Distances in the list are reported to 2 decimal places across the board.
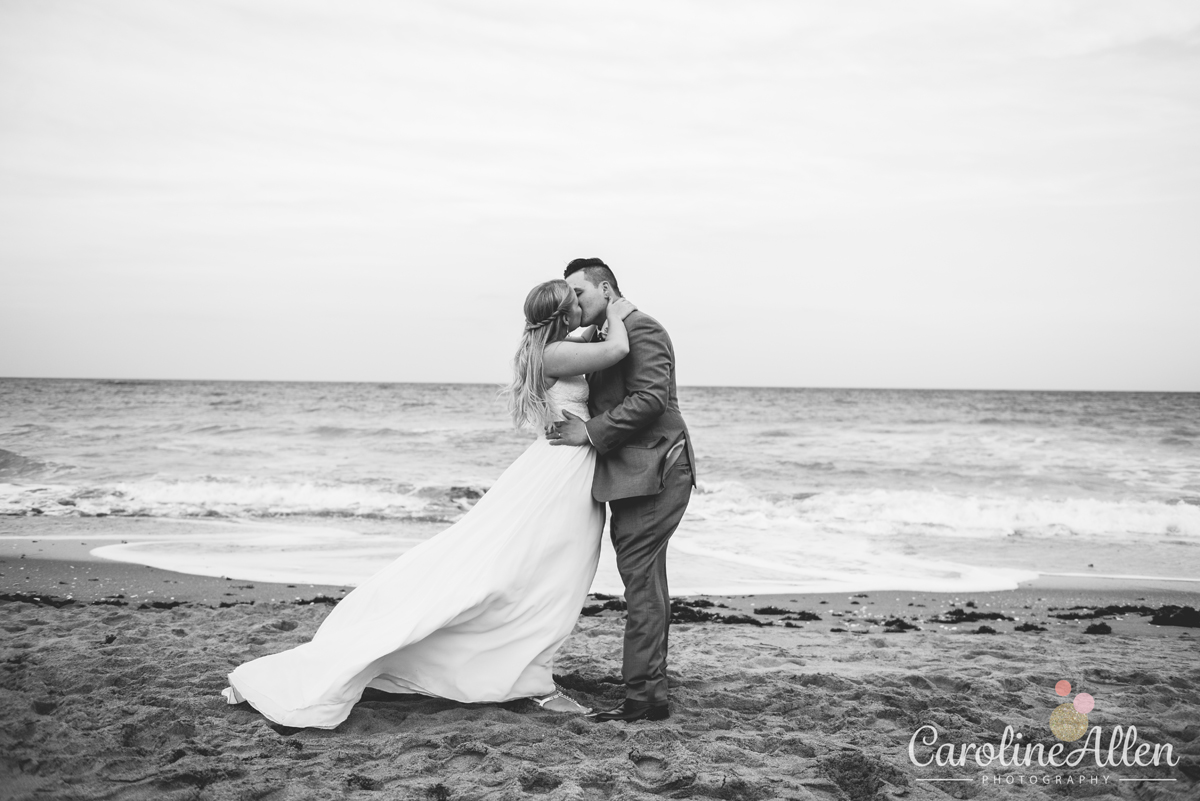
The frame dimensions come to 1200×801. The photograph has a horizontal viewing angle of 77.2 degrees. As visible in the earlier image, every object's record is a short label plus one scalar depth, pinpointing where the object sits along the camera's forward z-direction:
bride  3.23
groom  3.38
